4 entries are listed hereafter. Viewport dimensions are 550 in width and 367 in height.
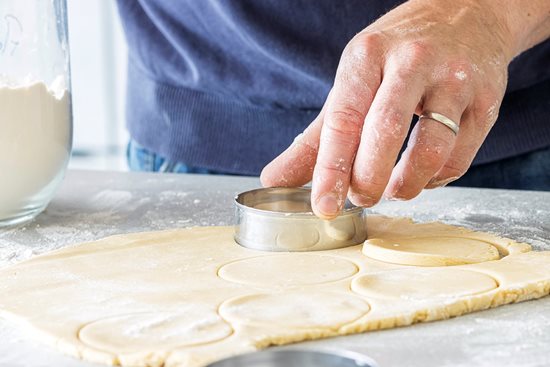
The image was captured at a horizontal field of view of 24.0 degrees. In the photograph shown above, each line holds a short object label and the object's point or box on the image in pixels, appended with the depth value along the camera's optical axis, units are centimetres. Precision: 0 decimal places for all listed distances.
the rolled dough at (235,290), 65
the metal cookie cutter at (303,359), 63
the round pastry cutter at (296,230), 78
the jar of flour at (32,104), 84
